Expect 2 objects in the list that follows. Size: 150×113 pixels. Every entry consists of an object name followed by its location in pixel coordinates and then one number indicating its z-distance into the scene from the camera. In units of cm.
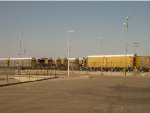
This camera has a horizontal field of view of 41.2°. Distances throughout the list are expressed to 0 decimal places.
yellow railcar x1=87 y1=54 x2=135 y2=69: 4643
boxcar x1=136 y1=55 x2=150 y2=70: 4620
